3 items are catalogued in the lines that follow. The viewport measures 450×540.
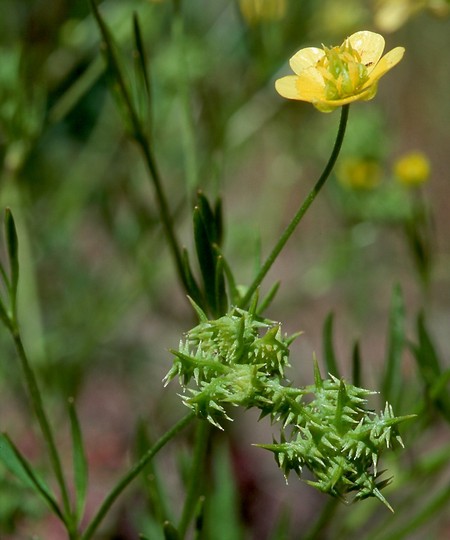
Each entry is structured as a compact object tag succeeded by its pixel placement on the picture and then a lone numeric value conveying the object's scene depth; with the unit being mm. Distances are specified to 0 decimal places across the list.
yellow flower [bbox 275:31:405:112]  181
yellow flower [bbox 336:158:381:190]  280
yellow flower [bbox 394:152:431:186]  248
